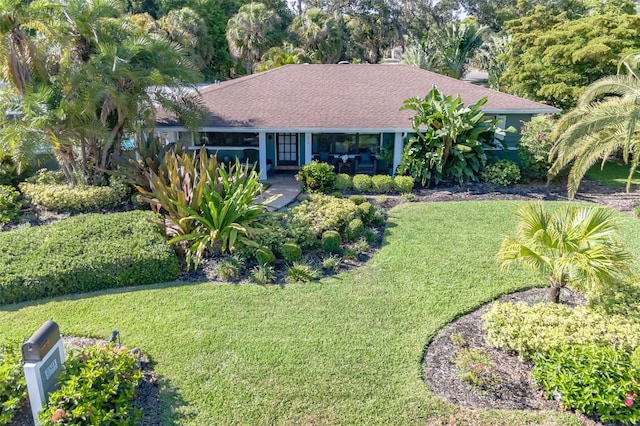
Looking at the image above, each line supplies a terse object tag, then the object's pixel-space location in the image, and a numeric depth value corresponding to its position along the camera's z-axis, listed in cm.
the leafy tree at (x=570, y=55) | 1770
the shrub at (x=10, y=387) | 523
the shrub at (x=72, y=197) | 1280
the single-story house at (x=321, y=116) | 1642
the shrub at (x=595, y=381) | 540
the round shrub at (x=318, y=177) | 1497
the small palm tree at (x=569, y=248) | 654
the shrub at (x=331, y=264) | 971
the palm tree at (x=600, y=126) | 1105
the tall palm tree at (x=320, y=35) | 3528
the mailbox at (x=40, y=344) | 512
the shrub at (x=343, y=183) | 1525
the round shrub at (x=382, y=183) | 1516
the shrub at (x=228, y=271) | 927
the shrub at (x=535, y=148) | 1591
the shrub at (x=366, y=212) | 1211
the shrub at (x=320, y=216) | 1077
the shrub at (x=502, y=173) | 1577
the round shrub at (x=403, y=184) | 1504
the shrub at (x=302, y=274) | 917
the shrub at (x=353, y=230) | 1099
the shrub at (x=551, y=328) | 622
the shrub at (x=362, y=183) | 1516
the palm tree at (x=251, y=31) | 3431
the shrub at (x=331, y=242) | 1038
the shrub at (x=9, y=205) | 1221
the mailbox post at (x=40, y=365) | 513
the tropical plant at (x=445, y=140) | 1495
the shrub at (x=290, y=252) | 984
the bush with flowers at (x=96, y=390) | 505
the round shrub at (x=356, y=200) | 1290
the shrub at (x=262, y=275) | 910
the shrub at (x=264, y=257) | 957
